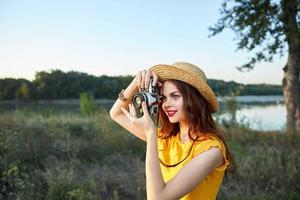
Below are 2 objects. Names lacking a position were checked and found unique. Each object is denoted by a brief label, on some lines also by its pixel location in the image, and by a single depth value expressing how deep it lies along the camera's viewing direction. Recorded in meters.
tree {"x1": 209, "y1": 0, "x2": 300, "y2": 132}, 9.06
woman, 1.48
